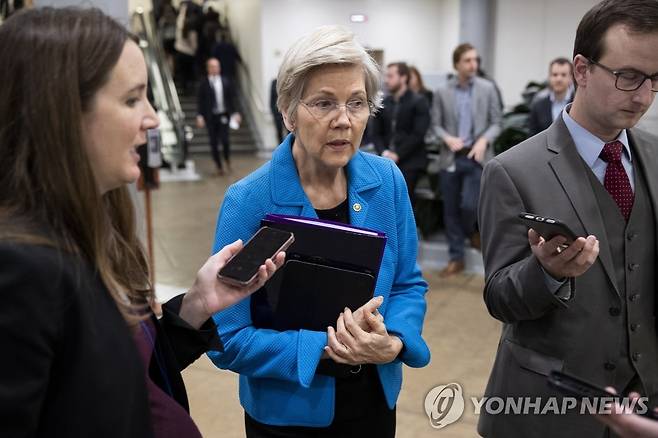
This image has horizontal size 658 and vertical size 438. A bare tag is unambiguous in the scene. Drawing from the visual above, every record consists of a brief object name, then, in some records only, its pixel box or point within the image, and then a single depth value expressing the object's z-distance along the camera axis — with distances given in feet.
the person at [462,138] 20.85
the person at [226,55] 49.06
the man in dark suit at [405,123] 21.86
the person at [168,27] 55.77
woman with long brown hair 3.42
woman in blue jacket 5.80
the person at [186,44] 53.26
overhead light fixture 51.72
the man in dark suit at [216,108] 40.29
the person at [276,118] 42.42
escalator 42.03
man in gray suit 5.74
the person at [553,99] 20.03
